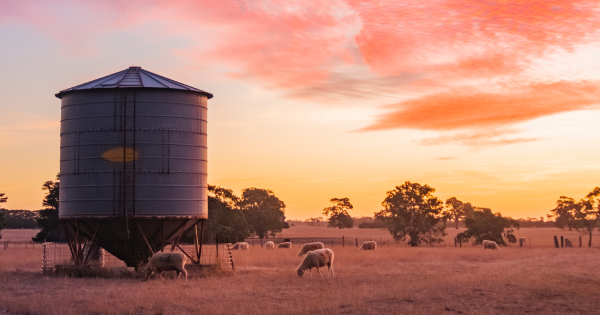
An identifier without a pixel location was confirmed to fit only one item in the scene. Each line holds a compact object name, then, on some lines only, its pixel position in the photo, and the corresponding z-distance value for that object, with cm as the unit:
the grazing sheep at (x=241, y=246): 5588
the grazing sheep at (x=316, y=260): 2761
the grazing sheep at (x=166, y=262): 2595
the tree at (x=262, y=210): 8762
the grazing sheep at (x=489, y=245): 5331
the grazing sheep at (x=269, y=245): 5656
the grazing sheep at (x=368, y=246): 5272
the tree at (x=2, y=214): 6194
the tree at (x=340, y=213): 15538
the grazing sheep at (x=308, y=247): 4047
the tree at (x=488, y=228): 6047
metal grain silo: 2731
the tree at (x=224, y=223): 6178
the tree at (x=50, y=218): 7119
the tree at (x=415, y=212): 6222
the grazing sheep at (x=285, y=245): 5728
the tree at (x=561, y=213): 12788
